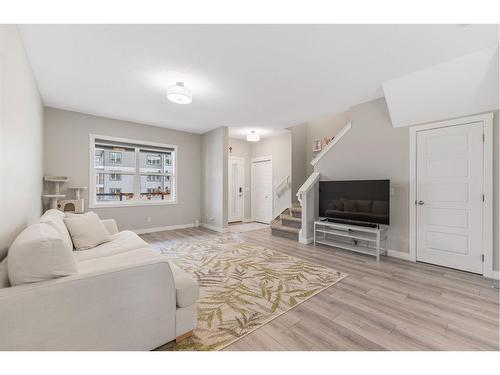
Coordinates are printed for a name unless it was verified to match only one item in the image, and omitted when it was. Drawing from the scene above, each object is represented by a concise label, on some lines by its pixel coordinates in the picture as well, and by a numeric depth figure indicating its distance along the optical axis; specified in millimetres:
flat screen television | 3270
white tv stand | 3380
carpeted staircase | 4576
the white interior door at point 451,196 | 2736
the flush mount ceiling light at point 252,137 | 5306
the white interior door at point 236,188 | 6840
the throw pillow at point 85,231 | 2297
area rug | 1653
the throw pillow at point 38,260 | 1113
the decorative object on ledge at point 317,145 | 5891
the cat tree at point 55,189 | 3684
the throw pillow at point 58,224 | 1945
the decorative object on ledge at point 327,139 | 5566
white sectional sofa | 1026
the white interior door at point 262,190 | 6617
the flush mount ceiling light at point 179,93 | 2793
